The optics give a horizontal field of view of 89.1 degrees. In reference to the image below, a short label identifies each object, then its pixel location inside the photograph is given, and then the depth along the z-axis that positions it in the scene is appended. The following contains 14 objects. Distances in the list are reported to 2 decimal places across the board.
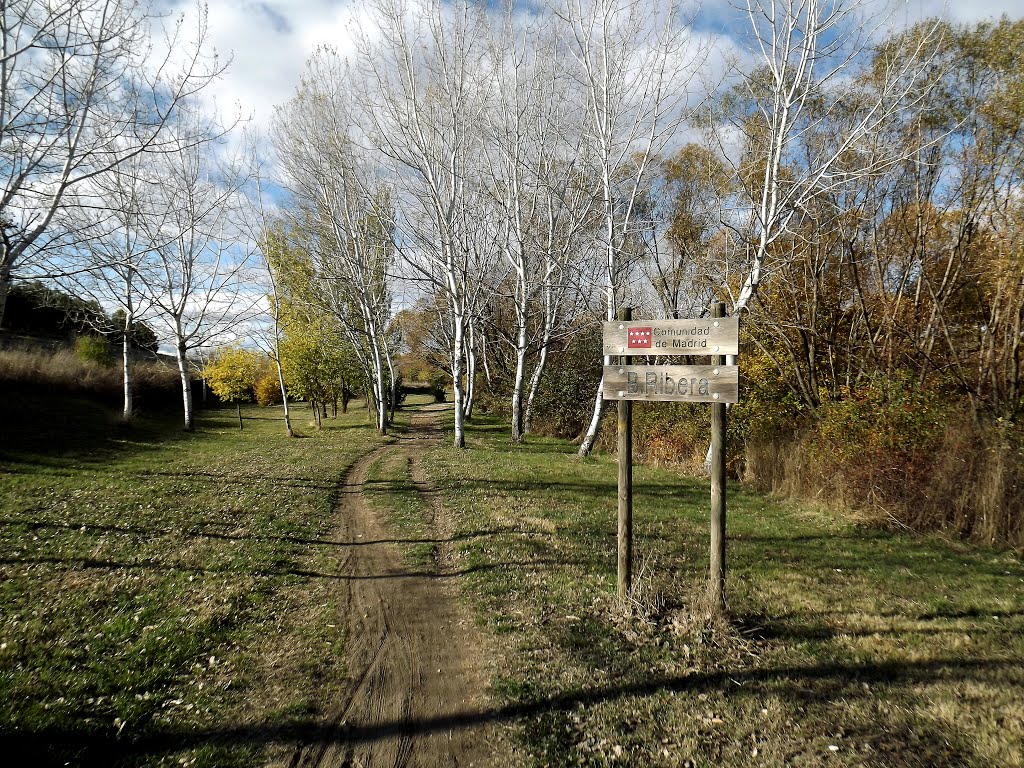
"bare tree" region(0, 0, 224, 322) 6.16
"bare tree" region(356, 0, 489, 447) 17.03
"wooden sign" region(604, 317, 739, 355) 5.18
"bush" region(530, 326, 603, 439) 25.94
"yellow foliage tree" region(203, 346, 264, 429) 32.50
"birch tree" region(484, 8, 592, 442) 18.45
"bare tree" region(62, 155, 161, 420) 7.03
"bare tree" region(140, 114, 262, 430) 24.20
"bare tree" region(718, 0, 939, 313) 12.04
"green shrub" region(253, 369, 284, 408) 46.22
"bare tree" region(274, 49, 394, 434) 20.14
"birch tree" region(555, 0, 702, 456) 15.48
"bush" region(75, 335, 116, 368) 29.31
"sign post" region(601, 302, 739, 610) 5.18
